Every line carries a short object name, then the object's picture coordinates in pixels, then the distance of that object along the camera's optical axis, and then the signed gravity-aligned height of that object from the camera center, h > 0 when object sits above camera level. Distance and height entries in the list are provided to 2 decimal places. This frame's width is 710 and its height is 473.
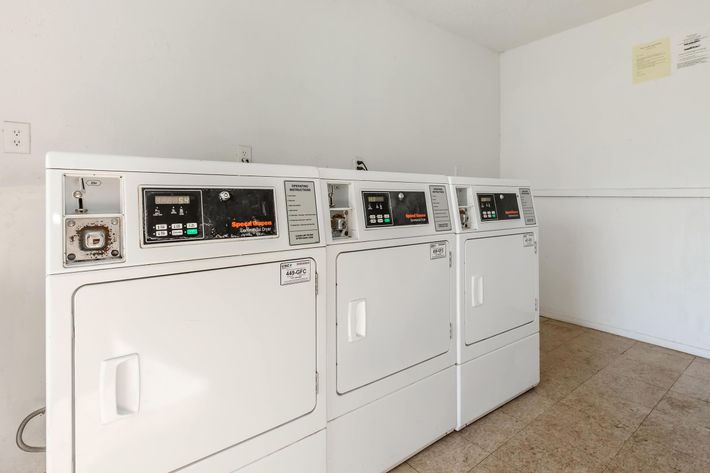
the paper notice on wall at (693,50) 2.74 +1.42
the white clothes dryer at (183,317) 0.95 -0.23
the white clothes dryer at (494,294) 1.96 -0.34
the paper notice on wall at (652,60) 2.91 +1.44
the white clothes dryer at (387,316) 1.49 -0.36
